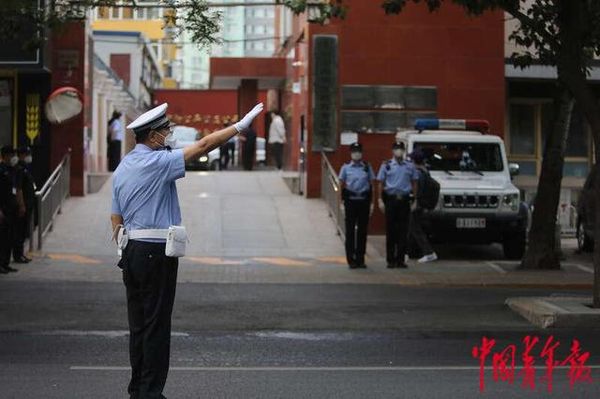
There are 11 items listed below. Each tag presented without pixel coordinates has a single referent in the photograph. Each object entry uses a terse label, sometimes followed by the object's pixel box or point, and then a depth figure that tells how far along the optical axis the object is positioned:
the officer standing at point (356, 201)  14.98
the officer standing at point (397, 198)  14.94
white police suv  15.99
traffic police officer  5.84
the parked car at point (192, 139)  31.28
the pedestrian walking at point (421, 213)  15.29
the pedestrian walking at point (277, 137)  29.20
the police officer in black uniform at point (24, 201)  14.74
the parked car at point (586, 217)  16.72
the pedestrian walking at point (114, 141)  27.98
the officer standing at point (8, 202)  14.00
